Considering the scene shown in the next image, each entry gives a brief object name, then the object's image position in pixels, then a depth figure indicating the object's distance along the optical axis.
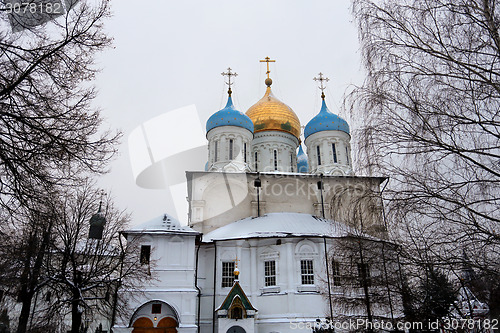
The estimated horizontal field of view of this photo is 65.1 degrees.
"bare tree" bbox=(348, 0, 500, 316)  6.08
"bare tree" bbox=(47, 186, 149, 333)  14.58
